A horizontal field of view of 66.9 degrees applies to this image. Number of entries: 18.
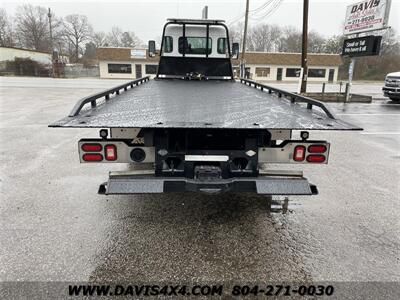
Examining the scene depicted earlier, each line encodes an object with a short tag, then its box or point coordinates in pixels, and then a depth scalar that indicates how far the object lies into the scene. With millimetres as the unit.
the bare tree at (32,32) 70062
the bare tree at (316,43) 69000
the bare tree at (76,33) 74562
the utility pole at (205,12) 10139
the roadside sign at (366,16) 13797
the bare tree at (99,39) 75844
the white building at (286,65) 46781
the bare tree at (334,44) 63681
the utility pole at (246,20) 30422
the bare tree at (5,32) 69812
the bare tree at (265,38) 76938
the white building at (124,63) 44125
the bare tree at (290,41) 67250
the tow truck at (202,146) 2832
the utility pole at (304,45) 16219
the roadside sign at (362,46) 14234
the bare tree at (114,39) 76438
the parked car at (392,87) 15695
